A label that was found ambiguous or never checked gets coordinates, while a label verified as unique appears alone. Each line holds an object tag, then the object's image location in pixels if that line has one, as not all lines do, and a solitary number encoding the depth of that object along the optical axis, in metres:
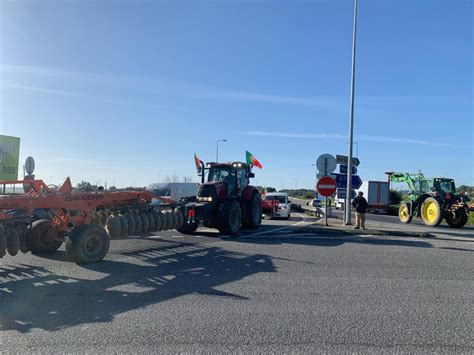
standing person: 17.20
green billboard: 28.25
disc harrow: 8.99
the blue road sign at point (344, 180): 19.49
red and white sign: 17.16
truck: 46.28
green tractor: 23.27
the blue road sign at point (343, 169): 20.16
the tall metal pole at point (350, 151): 18.78
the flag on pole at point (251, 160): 20.31
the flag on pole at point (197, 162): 17.30
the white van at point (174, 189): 30.45
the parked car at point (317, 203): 50.25
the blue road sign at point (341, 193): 20.03
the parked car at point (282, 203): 28.91
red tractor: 14.95
